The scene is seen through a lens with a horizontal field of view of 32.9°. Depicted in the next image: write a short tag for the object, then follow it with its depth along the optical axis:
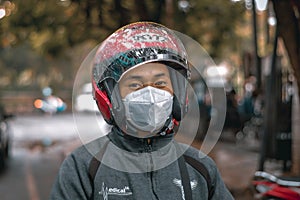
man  1.82
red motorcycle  3.51
